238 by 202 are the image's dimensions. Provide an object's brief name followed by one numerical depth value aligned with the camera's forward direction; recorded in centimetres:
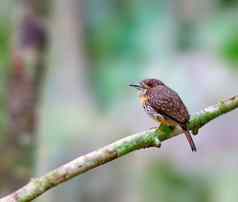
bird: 778
